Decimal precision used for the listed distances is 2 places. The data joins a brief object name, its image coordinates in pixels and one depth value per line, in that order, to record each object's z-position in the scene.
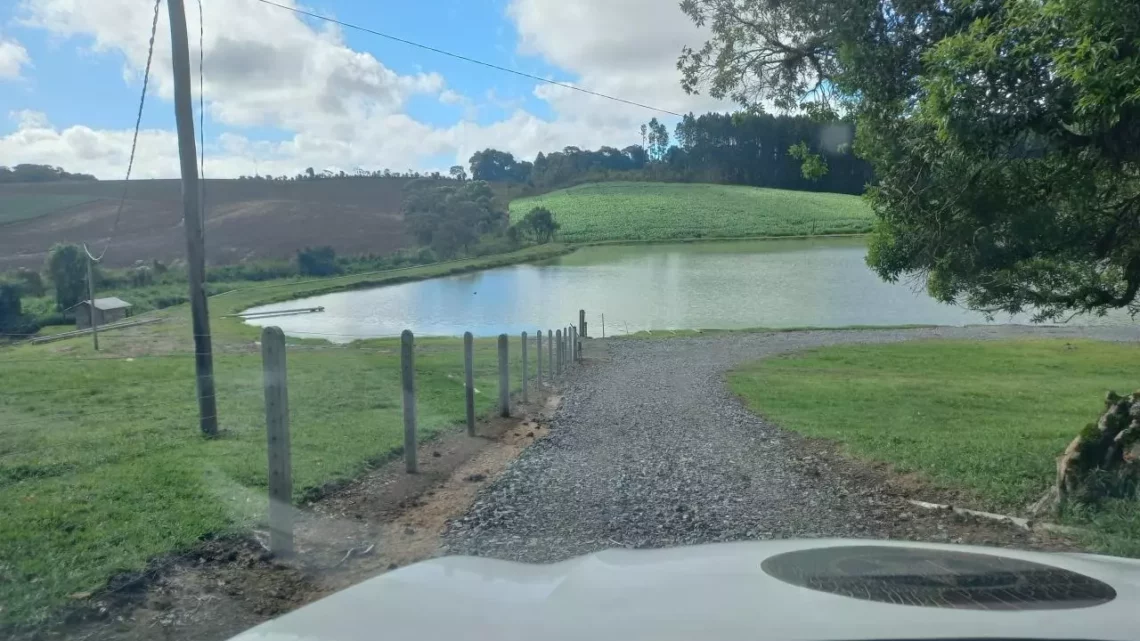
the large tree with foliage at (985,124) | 6.48
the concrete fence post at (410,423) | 9.39
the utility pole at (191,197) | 11.14
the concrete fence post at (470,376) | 12.07
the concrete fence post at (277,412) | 6.75
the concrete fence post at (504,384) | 14.27
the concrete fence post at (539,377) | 18.73
